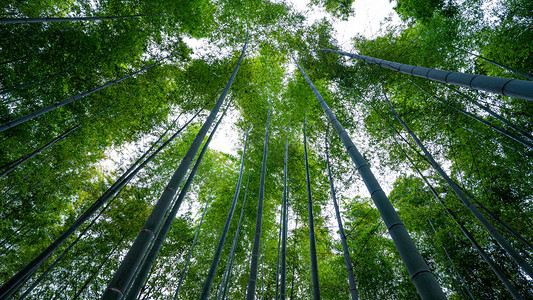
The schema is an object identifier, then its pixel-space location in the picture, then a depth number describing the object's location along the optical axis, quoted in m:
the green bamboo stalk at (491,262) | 3.01
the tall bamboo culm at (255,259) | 2.56
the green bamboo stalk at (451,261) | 4.84
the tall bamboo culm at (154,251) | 1.71
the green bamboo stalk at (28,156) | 3.32
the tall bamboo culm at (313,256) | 2.73
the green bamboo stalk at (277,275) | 4.95
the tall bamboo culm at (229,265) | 4.95
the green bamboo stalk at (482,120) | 2.84
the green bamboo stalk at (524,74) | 3.44
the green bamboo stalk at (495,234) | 2.58
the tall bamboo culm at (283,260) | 3.39
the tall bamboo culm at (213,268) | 2.80
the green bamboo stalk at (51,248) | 2.21
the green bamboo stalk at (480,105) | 3.37
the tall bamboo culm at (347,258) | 2.99
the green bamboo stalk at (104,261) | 5.57
